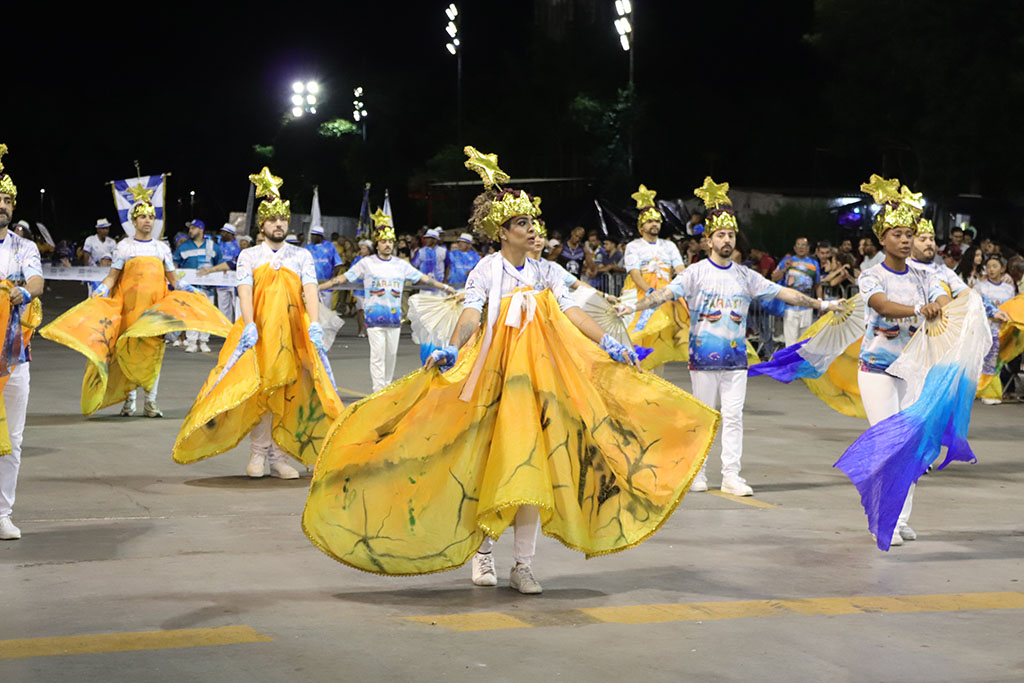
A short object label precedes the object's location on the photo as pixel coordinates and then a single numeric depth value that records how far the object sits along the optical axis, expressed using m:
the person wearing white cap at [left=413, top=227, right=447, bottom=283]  26.25
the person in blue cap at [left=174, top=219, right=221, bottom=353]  22.50
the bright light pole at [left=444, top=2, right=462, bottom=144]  42.78
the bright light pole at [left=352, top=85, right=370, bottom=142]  54.76
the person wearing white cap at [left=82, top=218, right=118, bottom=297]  25.38
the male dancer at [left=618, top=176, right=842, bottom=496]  9.95
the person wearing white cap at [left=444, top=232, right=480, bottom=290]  25.64
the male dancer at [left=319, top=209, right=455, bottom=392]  14.83
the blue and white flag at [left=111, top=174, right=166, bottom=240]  23.23
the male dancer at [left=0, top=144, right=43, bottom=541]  7.87
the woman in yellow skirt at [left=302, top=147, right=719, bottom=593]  6.60
